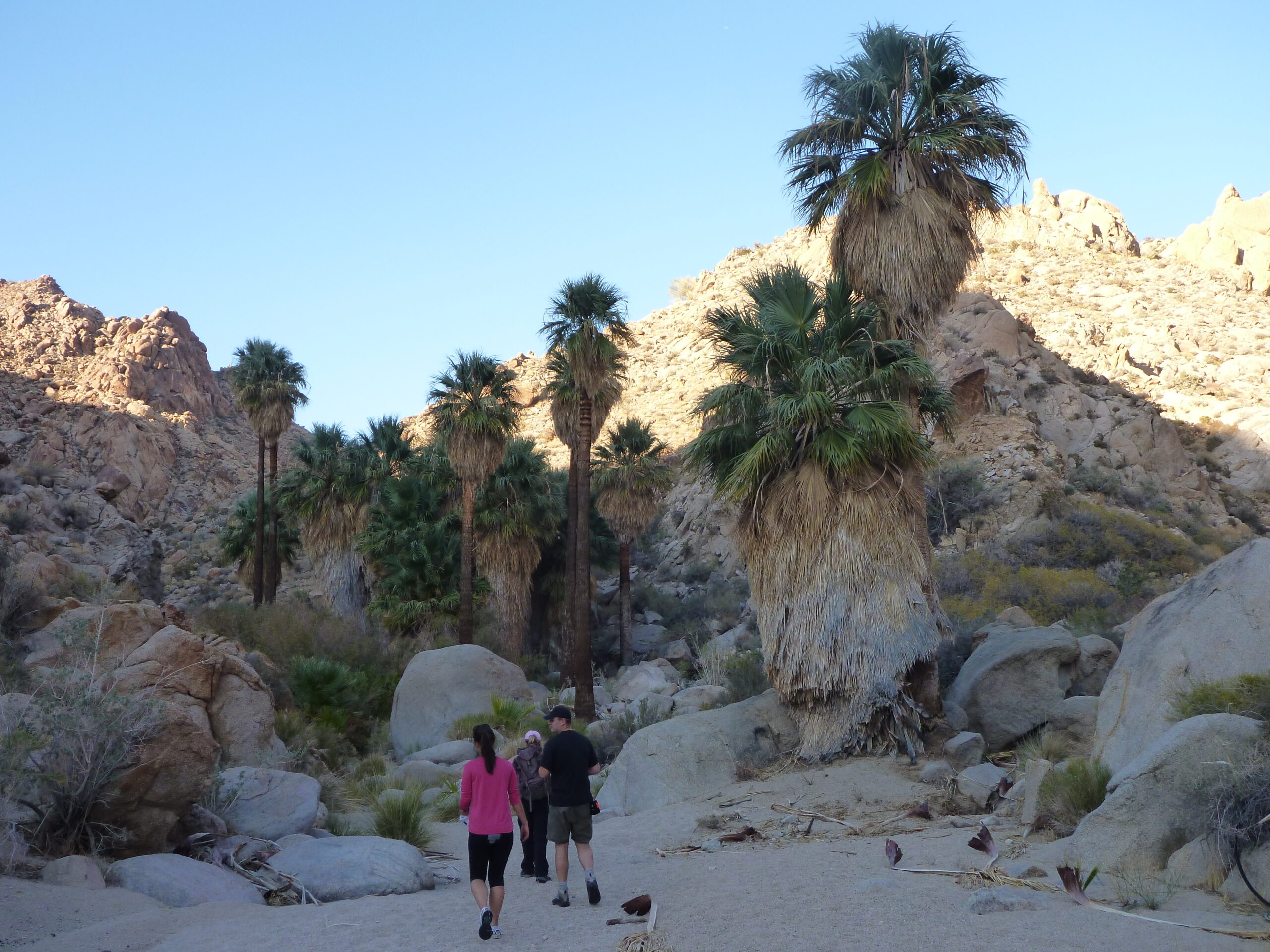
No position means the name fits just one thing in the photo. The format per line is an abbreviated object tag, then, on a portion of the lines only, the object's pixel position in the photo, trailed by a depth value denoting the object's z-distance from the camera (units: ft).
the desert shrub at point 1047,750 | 38.09
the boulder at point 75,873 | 24.26
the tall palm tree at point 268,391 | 111.65
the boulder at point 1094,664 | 47.50
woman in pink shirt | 22.95
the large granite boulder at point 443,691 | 66.44
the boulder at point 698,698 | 60.13
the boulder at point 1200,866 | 20.13
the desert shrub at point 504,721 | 64.34
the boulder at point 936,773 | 40.16
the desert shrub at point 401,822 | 36.04
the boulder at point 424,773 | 50.96
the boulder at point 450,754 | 58.23
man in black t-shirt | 25.61
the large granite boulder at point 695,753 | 45.01
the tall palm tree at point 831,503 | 43.83
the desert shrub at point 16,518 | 117.91
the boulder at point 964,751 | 42.50
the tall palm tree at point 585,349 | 76.33
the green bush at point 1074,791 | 26.94
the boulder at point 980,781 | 36.42
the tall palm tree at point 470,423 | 86.58
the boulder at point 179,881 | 25.00
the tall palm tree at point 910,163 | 48.52
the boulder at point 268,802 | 32.76
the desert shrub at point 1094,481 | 107.14
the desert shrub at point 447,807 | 44.65
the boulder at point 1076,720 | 41.78
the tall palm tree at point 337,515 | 107.14
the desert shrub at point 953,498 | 100.68
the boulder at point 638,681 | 85.92
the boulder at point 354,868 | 27.71
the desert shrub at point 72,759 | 26.07
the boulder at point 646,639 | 109.91
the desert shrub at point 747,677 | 56.95
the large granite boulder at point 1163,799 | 21.67
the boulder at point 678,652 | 101.04
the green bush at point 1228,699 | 24.13
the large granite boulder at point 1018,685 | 45.65
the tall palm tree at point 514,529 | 99.71
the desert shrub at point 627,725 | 59.31
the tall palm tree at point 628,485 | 100.27
